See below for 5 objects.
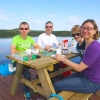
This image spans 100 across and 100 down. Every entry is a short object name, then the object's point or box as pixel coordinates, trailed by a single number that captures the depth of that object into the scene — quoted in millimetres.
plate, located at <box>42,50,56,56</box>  1916
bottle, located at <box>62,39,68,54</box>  2098
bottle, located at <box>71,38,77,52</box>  2414
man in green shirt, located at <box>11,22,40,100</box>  1976
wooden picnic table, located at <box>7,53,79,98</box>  1472
